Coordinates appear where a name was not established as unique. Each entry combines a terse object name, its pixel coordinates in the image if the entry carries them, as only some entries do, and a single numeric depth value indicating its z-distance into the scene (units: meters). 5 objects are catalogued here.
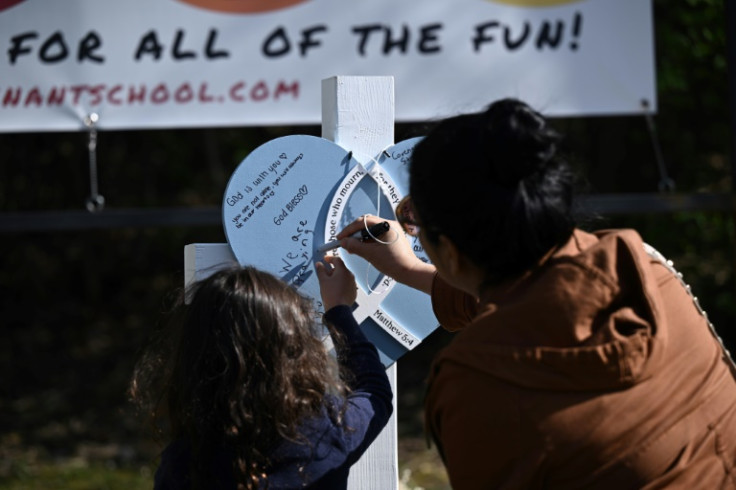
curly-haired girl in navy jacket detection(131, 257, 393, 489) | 5.43
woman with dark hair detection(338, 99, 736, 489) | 5.17
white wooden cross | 5.83
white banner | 7.32
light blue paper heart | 5.73
